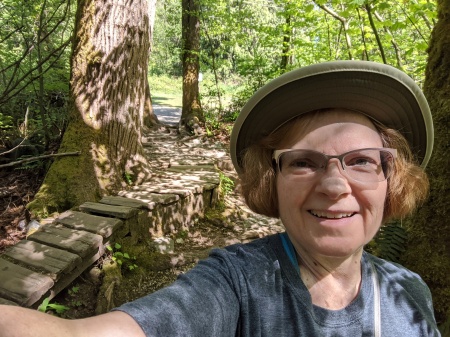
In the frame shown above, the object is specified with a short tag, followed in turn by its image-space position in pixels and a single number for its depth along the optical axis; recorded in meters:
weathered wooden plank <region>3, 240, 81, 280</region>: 2.91
